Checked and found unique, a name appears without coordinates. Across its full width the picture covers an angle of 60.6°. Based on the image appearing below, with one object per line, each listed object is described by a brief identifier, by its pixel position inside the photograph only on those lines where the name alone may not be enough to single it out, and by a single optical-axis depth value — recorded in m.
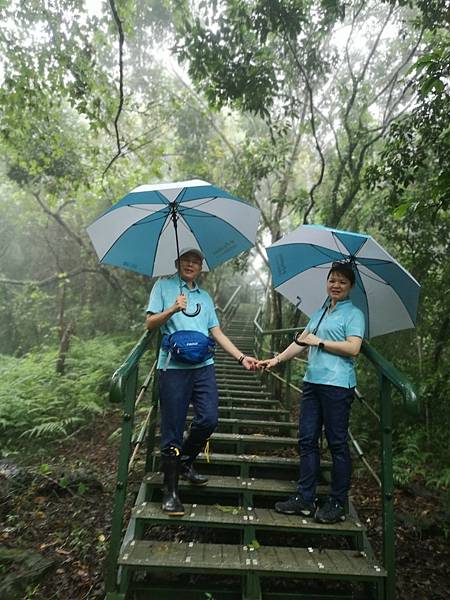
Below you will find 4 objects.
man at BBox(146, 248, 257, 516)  2.64
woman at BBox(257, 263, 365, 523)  2.63
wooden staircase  2.23
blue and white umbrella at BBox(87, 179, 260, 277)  2.84
